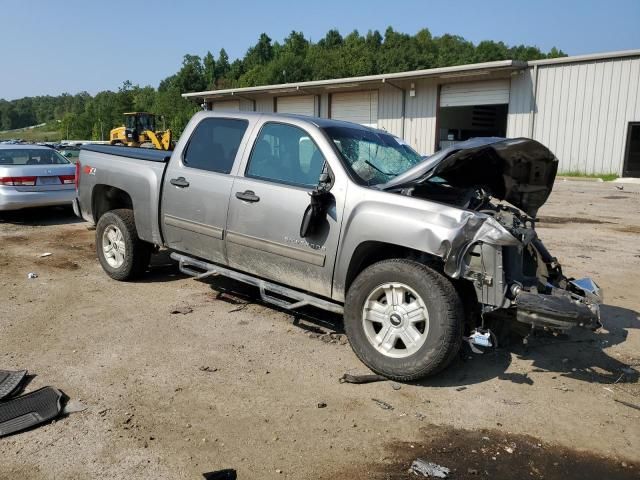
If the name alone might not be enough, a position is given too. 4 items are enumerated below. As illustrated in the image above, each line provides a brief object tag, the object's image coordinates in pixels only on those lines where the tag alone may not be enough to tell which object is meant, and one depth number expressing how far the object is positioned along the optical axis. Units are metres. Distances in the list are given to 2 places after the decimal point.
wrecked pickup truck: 3.89
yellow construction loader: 29.16
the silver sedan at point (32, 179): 10.16
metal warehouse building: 23.27
